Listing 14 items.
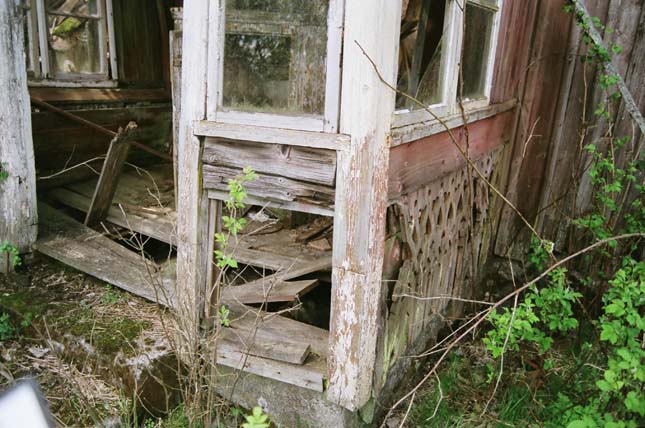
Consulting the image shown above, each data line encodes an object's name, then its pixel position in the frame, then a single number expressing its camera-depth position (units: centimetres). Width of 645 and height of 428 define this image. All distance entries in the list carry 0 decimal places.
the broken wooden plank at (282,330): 338
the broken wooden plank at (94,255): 418
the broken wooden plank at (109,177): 462
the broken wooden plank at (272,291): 374
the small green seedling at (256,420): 170
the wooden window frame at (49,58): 543
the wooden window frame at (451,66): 338
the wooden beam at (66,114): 521
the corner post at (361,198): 265
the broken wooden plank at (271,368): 313
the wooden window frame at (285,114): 272
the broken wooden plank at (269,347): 321
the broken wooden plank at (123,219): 460
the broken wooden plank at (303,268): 393
